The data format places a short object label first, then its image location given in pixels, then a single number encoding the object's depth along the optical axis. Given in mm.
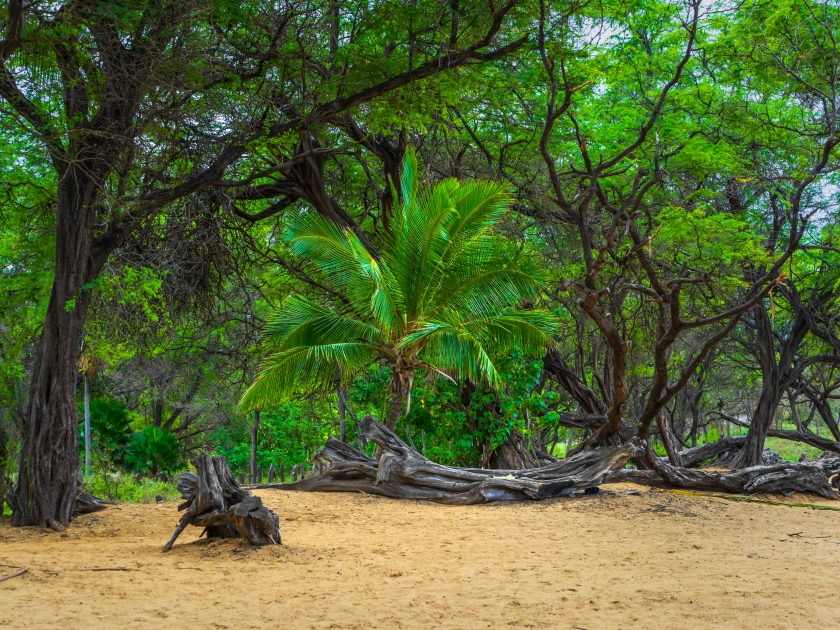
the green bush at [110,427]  17078
